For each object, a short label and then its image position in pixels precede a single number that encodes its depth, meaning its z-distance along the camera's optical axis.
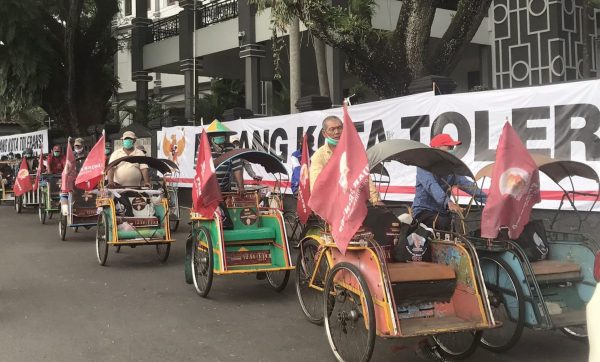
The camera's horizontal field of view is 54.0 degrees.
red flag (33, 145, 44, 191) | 13.92
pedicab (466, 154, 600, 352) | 4.55
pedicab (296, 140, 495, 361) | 4.16
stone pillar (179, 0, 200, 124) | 20.17
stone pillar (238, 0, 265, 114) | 17.47
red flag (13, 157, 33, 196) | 14.98
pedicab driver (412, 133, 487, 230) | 5.34
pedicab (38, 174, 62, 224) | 12.90
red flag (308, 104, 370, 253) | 4.20
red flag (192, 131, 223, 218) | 6.44
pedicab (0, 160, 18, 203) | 17.91
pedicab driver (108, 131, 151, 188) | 9.13
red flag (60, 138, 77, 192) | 10.75
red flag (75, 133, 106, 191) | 8.98
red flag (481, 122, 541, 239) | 4.64
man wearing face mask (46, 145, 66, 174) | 13.50
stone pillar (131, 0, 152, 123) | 22.88
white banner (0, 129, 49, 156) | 23.97
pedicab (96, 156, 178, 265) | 8.34
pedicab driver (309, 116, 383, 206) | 5.47
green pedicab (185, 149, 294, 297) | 6.61
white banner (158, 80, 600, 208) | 7.10
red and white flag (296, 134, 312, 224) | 6.92
